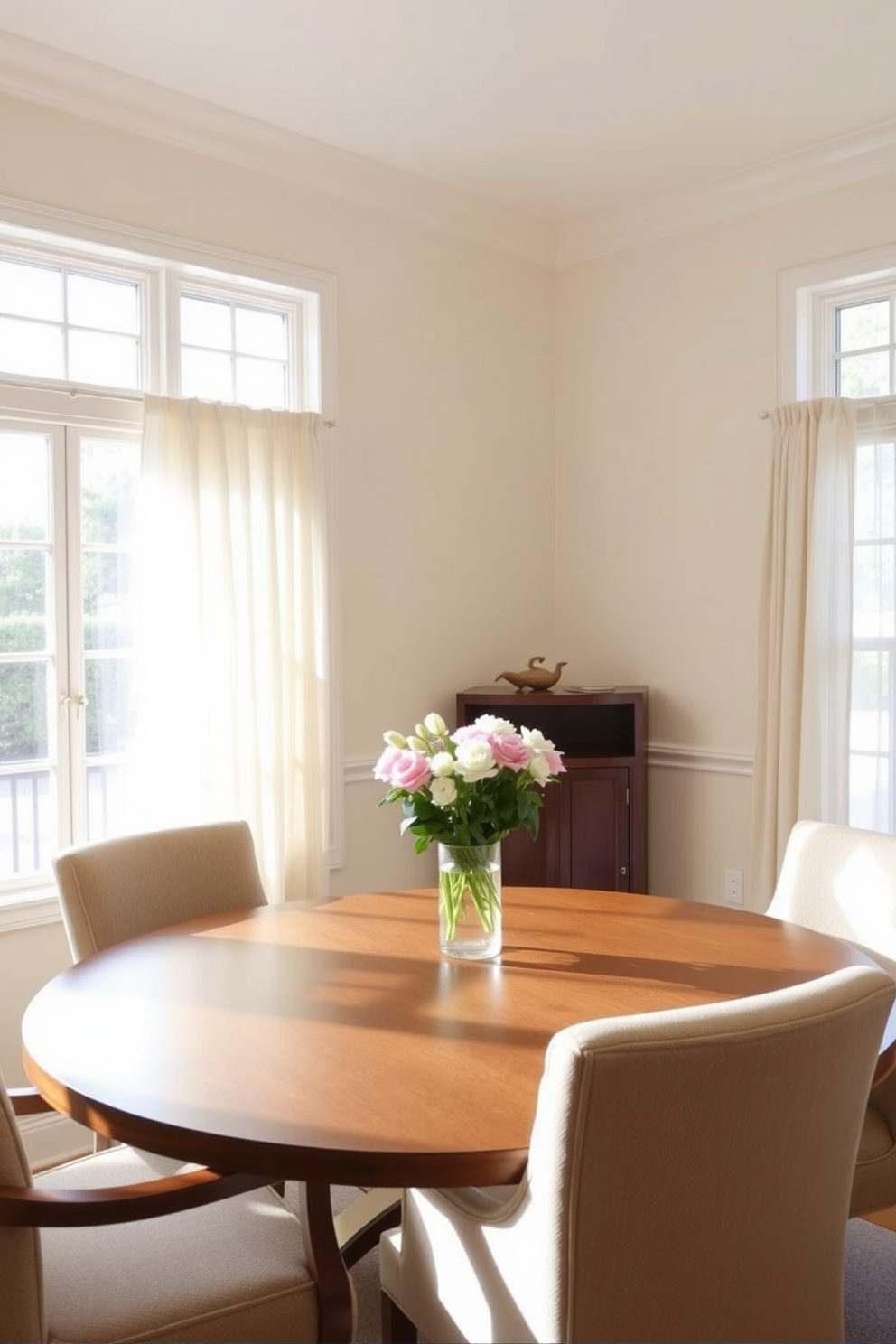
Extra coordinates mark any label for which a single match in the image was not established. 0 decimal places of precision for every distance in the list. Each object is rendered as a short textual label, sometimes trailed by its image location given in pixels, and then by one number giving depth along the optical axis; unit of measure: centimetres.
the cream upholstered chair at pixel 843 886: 241
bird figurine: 405
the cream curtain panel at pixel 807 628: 365
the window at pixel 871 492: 366
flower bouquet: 205
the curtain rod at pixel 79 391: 312
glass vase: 208
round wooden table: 144
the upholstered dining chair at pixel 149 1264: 145
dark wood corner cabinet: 395
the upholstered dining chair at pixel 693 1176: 120
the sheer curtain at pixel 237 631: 333
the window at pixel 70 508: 317
